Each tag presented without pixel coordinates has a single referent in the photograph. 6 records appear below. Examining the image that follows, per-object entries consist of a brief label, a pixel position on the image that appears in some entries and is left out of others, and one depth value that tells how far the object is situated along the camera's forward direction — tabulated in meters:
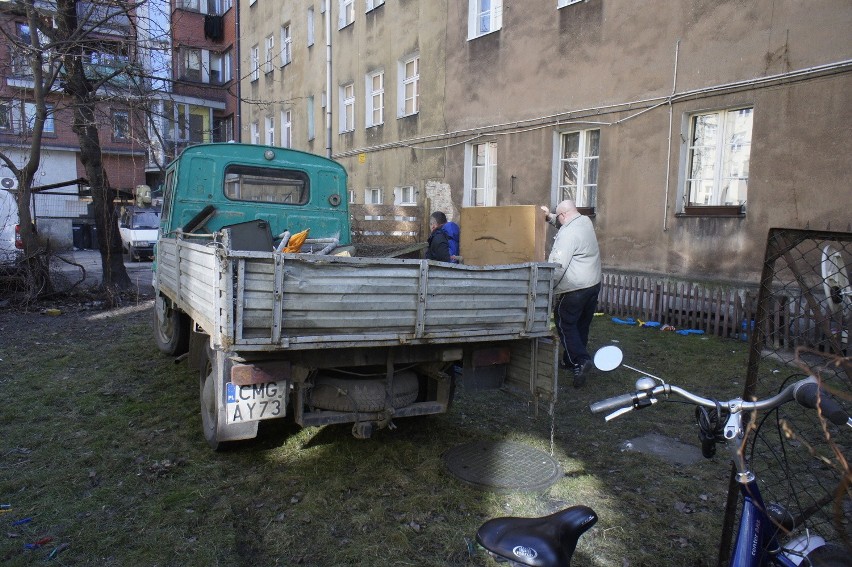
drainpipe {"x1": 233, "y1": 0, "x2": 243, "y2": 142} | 26.05
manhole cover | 4.04
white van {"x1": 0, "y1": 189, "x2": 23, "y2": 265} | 11.22
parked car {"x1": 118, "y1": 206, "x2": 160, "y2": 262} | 19.97
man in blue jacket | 7.78
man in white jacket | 6.14
